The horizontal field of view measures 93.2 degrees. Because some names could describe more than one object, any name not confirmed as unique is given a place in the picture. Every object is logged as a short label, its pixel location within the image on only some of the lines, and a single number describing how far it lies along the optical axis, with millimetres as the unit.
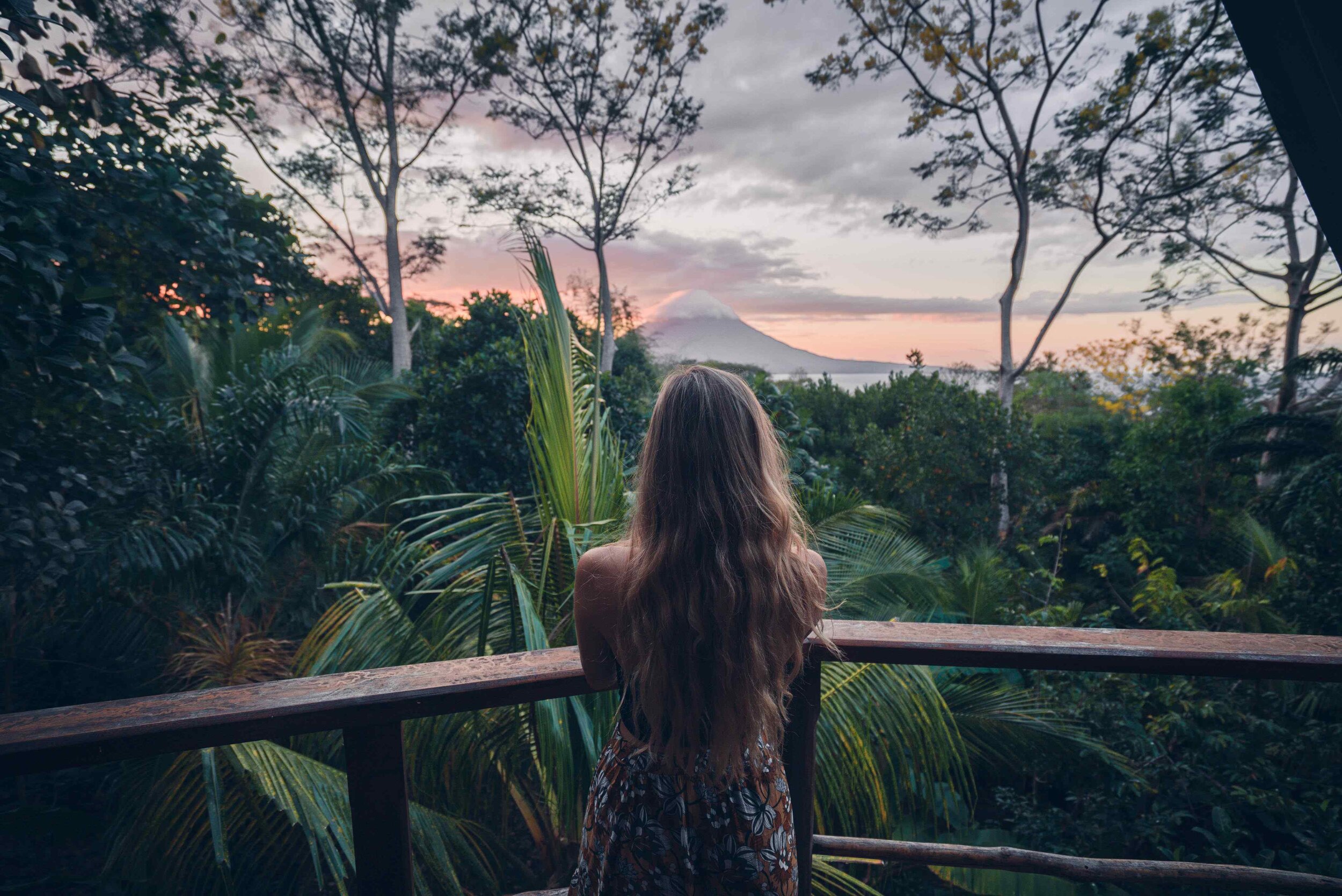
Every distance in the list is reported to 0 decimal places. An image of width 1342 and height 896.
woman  1080
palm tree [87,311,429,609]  3189
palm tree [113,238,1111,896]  1669
